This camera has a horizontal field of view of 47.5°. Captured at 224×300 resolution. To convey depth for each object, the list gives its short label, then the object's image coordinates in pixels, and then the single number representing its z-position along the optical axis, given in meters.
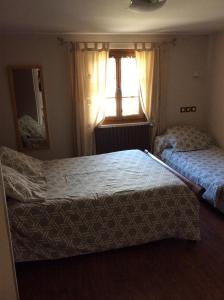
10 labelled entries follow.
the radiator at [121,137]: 4.10
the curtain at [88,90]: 3.77
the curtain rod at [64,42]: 3.65
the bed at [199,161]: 3.04
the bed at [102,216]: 2.17
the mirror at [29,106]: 3.64
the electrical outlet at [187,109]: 4.42
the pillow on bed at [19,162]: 2.67
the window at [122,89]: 4.02
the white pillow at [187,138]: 4.07
